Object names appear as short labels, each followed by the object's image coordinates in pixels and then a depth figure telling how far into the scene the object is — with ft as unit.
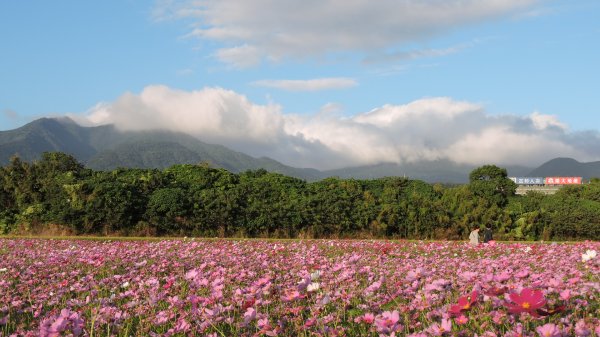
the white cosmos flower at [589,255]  17.38
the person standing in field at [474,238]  48.62
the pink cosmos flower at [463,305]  10.19
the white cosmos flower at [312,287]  13.97
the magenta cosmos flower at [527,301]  9.48
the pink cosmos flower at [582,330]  10.22
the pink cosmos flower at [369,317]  11.66
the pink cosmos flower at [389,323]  10.58
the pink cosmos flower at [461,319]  10.89
